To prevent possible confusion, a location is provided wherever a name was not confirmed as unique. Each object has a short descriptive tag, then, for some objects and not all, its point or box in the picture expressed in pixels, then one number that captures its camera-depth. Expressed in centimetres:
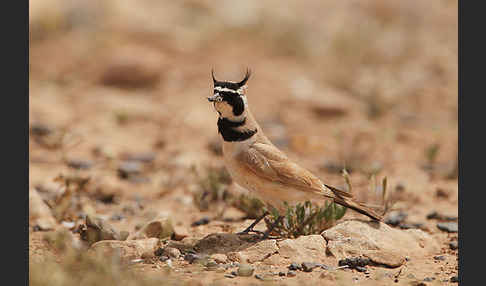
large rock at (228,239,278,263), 929
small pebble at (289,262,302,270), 891
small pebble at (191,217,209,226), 1188
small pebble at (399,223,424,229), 1160
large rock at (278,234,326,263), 924
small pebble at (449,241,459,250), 1043
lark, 959
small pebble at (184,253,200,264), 920
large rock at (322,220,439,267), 943
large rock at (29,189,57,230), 1132
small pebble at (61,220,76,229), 1137
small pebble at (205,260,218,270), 887
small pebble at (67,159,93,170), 1510
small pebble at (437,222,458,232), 1137
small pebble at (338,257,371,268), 917
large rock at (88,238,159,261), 920
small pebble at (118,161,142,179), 1485
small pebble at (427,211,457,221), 1213
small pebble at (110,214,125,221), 1239
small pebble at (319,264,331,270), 900
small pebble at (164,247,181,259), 943
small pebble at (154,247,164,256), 962
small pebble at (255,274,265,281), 845
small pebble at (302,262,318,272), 887
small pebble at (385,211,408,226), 1177
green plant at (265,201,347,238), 1012
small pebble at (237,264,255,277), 854
